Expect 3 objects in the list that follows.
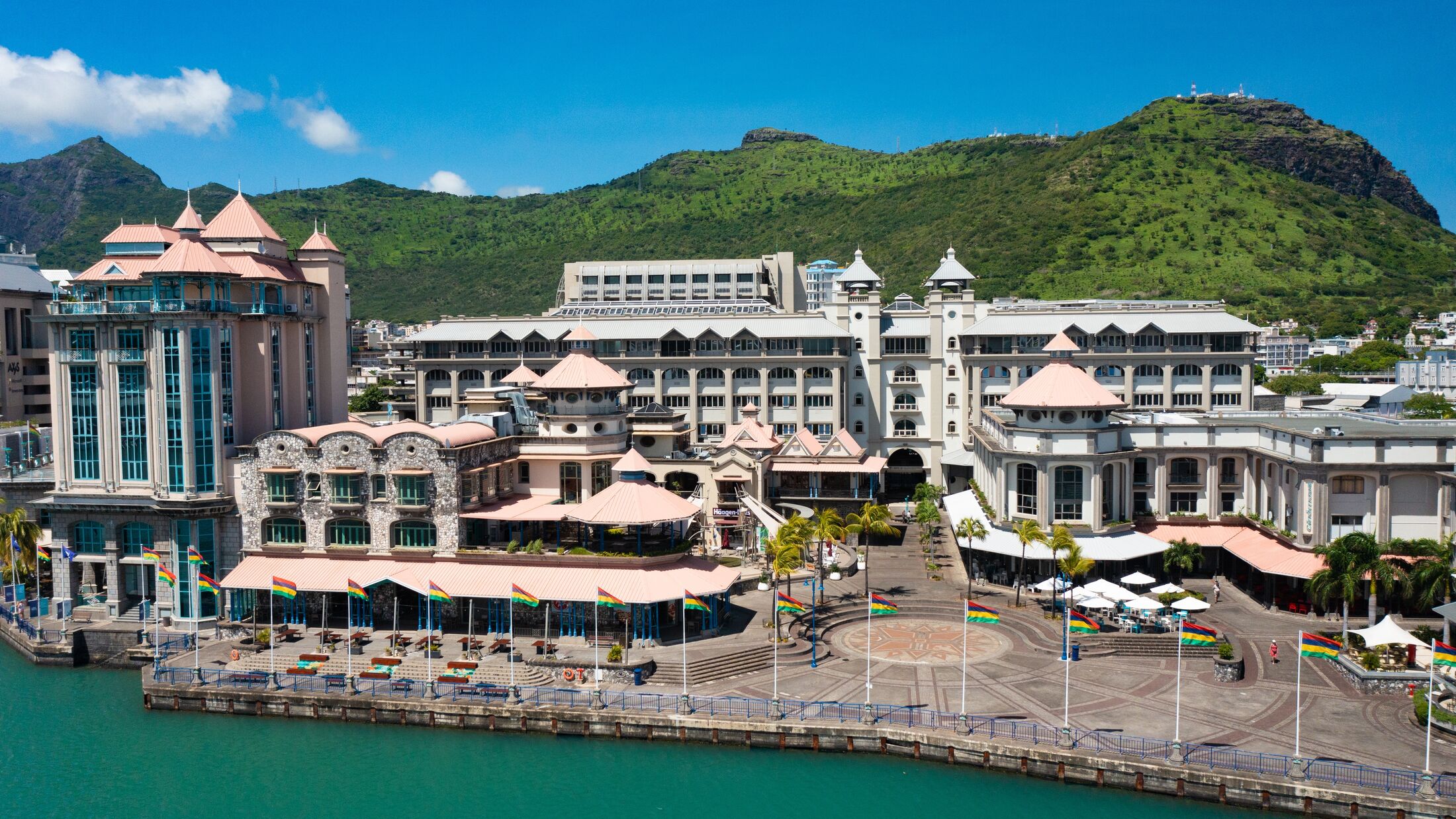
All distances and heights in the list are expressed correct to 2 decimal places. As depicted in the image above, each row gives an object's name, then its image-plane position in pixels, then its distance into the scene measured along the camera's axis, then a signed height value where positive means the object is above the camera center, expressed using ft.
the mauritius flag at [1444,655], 125.80 -39.10
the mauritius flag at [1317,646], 134.62 -40.47
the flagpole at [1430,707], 107.68 -41.18
